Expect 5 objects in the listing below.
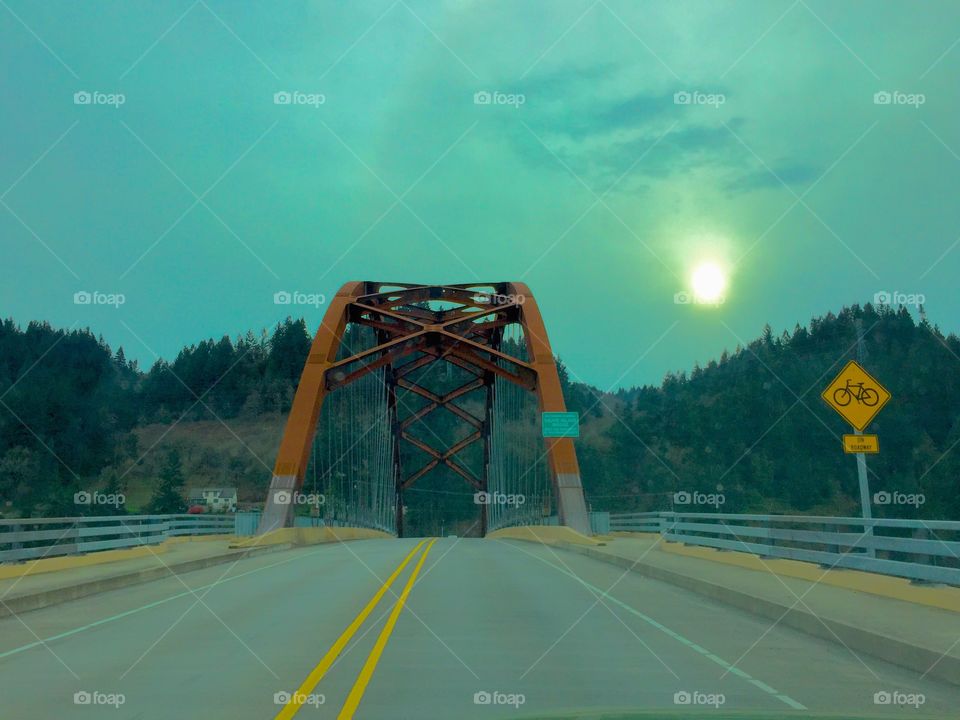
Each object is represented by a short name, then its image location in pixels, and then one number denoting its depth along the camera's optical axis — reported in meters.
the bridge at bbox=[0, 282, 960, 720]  7.29
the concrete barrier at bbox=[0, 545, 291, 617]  13.68
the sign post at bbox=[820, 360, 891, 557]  15.20
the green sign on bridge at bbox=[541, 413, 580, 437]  41.44
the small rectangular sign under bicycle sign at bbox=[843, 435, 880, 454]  14.49
